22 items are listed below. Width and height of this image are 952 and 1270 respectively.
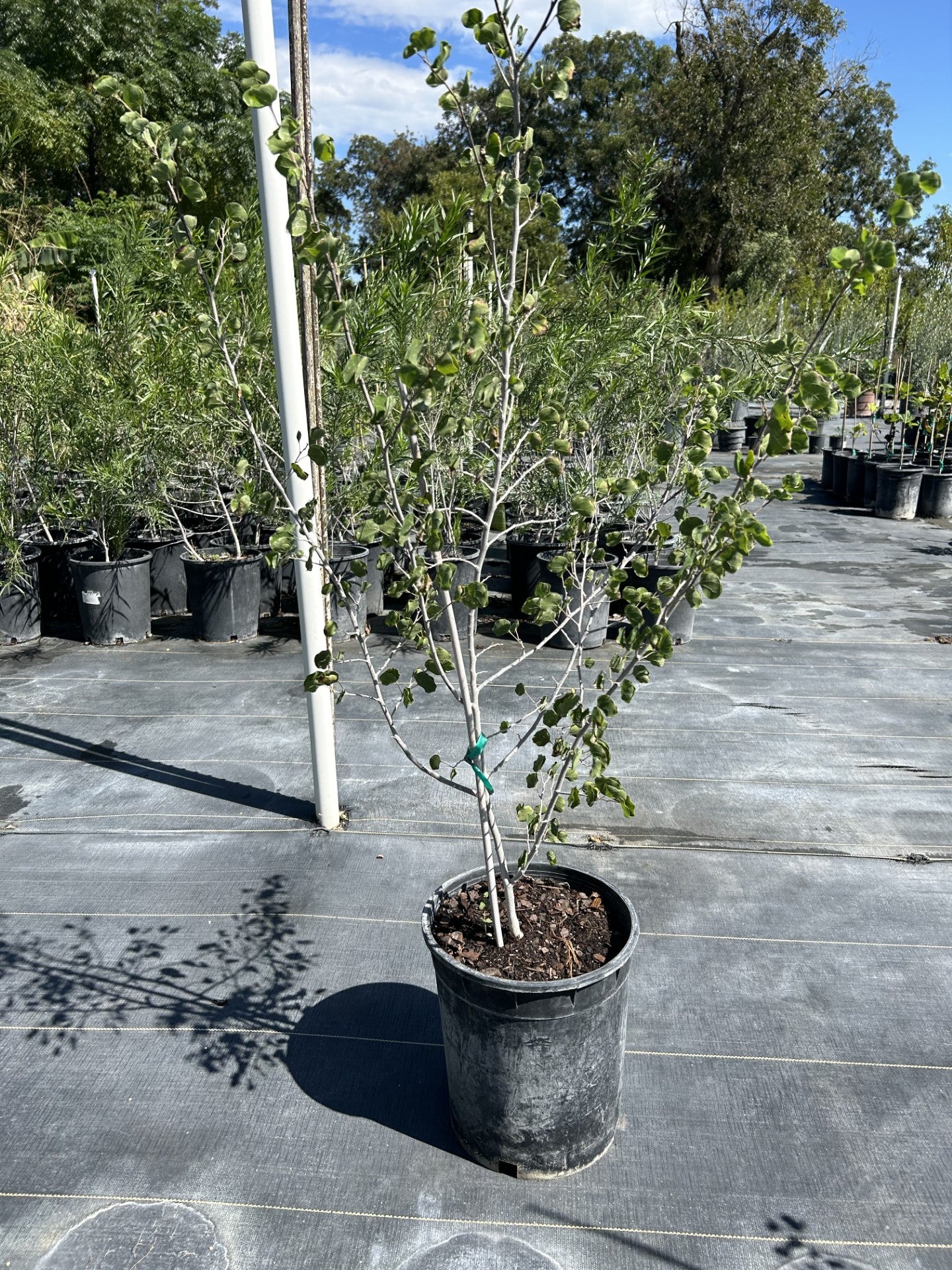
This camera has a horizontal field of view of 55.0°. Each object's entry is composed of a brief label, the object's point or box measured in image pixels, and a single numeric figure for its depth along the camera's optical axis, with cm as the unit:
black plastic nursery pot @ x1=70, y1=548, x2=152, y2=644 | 528
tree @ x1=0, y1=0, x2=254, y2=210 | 1514
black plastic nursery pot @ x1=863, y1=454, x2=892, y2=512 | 995
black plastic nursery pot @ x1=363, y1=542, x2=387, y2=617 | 595
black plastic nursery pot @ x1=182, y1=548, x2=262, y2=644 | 534
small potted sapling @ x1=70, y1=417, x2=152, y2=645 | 523
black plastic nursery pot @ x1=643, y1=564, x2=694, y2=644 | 532
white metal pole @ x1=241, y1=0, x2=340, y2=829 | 248
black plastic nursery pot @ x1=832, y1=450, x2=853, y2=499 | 1062
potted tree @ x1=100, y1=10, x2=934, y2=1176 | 150
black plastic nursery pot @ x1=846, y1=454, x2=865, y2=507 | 1028
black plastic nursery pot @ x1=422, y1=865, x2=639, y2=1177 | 177
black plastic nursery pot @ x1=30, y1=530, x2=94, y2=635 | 566
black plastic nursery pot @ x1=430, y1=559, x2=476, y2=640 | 534
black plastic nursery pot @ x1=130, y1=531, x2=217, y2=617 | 604
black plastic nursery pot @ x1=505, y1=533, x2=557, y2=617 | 575
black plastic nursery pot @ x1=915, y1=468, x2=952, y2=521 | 945
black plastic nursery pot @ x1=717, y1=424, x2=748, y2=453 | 1590
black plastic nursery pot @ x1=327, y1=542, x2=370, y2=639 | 521
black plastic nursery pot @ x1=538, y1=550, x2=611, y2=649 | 523
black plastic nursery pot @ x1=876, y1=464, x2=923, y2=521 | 935
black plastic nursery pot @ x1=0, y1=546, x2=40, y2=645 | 527
